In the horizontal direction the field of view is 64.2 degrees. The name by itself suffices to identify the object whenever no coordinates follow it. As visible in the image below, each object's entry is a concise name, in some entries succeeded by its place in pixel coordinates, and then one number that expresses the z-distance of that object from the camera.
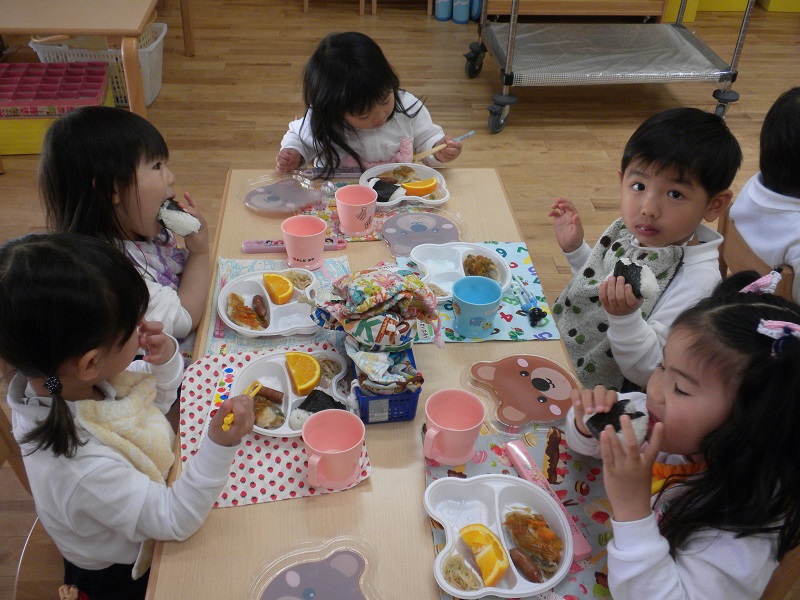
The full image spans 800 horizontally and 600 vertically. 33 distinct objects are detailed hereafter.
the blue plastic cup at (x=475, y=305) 1.19
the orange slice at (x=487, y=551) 0.85
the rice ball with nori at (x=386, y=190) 1.61
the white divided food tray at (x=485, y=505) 0.89
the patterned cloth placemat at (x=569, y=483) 0.86
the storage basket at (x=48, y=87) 2.96
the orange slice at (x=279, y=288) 1.28
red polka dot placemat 0.95
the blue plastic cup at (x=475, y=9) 4.68
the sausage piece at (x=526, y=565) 0.85
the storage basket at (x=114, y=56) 3.35
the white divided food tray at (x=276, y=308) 1.21
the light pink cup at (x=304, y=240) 1.34
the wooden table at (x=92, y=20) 2.32
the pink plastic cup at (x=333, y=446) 0.92
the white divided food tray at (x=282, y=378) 1.09
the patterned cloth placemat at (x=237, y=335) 1.19
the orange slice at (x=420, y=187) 1.62
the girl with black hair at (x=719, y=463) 0.79
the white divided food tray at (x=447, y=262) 1.37
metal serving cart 3.39
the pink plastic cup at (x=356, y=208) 1.45
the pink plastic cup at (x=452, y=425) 0.96
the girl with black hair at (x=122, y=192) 1.20
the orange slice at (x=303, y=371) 1.10
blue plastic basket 1.02
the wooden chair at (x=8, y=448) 1.20
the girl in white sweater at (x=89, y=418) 0.84
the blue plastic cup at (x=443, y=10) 4.71
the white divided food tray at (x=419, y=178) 1.59
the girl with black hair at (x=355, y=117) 1.67
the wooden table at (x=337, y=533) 0.84
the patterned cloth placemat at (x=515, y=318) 1.23
